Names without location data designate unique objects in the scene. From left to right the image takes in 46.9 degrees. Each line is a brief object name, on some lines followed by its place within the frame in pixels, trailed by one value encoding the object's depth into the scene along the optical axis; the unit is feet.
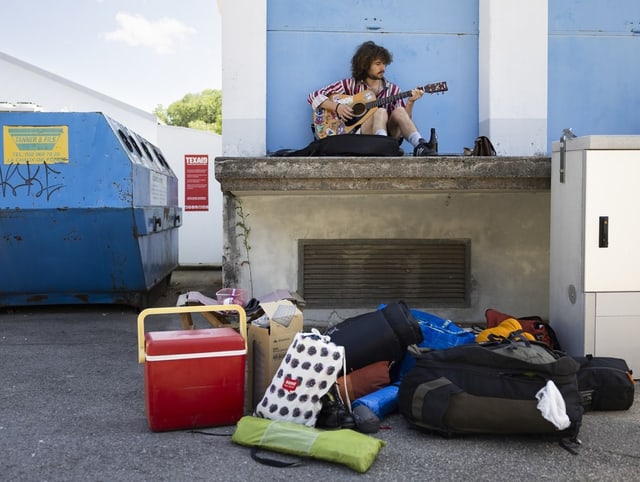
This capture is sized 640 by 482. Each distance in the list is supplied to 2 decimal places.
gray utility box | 15.52
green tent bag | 10.45
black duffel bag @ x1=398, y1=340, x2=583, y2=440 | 11.51
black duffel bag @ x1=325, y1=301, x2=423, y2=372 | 13.87
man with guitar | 21.67
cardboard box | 13.20
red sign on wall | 41.52
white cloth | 11.14
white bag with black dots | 11.97
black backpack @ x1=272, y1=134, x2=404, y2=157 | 19.03
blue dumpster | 22.43
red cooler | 11.98
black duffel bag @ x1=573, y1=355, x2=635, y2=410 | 13.53
